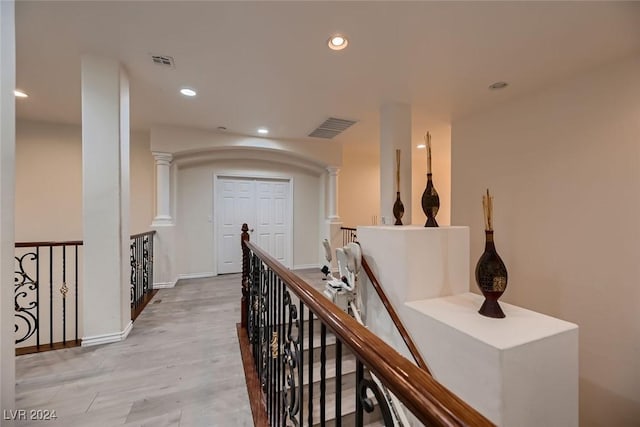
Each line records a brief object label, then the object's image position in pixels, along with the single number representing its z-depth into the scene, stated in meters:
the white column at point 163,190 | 4.25
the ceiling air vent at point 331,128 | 4.12
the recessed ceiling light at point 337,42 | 2.14
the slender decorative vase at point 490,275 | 1.72
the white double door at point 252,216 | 5.10
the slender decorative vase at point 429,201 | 2.37
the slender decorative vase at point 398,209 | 3.02
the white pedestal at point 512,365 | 1.39
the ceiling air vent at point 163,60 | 2.39
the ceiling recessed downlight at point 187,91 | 2.98
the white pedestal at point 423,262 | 2.07
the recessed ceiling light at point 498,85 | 2.93
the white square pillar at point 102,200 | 2.31
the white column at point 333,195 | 5.48
